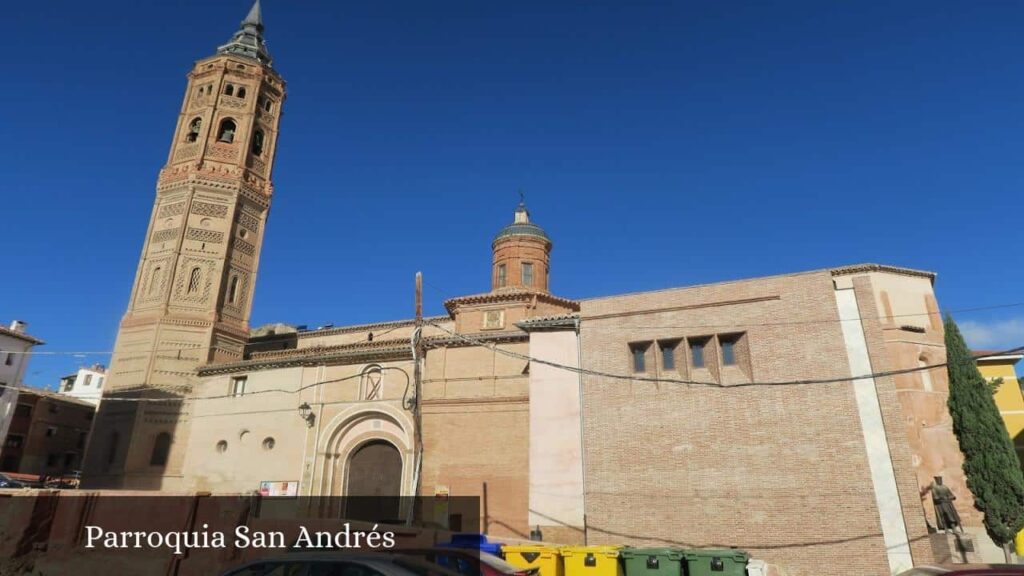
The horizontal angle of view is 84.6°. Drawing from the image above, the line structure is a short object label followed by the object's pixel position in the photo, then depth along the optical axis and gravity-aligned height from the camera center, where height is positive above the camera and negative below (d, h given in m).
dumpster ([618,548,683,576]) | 11.20 -1.31
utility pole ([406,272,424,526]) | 16.36 +2.38
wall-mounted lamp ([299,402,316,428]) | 21.72 +2.77
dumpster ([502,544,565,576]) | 11.68 -1.29
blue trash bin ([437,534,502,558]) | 11.64 -1.04
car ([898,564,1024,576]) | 5.46 -0.70
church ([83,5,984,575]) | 13.48 +2.30
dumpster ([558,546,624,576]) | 11.39 -1.33
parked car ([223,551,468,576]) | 5.48 -0.72
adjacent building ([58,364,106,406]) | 53.16 +9.65
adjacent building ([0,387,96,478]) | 37.46 +3.47
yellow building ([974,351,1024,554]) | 21.91 +3.81
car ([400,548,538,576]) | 8.23 -1.02
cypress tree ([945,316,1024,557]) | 13.95 +1.03
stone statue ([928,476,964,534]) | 12.79 -0.30
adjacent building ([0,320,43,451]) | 27.38 +5.88
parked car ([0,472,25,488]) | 23.95 +0.25
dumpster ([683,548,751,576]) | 10.87 -1.28
